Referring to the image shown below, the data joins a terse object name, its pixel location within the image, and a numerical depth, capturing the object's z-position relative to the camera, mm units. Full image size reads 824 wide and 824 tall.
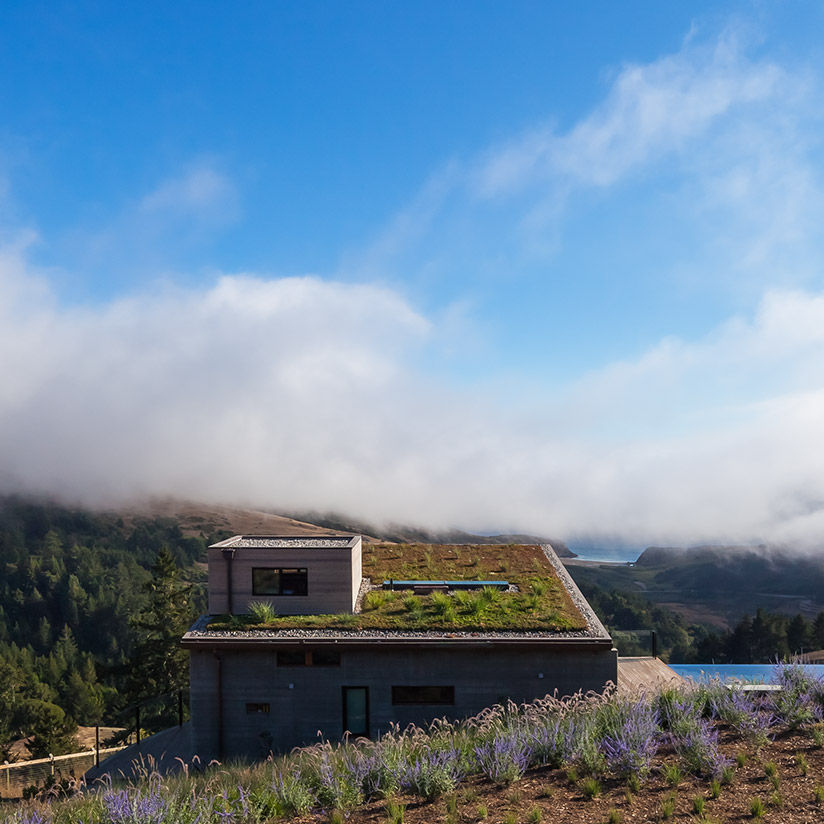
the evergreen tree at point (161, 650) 34531
